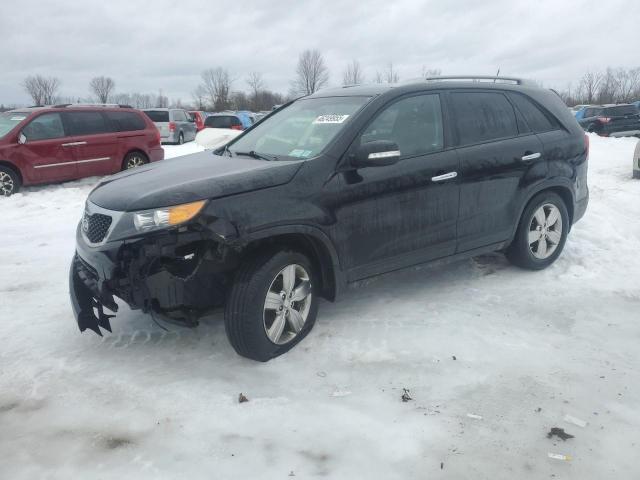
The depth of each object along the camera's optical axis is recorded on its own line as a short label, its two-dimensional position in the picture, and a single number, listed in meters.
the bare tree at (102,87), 78.64
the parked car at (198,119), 24.24
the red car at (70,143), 9.52
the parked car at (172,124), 19.95
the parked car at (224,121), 20.46
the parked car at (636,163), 9.43
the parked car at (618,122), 21.02
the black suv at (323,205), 3.05
